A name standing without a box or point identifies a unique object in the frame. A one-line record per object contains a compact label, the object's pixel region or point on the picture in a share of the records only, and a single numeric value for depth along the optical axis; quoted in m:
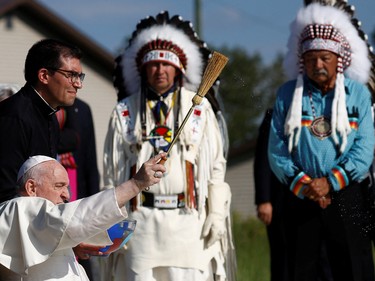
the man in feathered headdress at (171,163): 13.58
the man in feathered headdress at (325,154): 13.60
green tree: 101.90
